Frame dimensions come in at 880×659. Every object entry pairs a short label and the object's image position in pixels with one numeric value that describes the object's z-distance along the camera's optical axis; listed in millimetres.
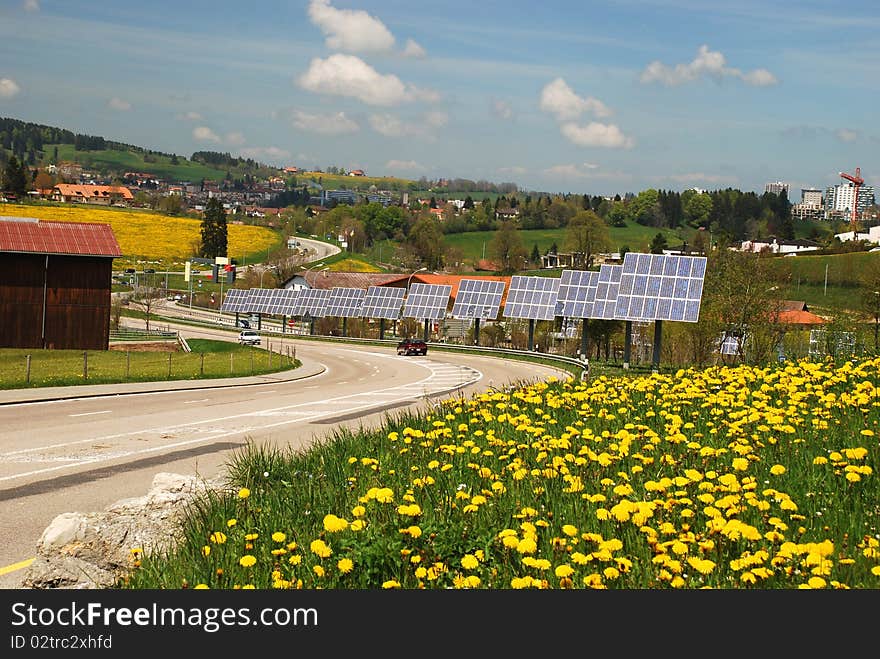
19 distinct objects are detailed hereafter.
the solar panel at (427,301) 85456
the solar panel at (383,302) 89562
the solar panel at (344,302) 93688
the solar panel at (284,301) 100338
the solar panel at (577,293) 60281
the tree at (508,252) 189000
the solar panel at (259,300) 104750
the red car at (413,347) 74375
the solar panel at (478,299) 81750
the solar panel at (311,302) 97312
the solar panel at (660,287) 52000
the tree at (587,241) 167625
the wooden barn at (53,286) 57656
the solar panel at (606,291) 56812
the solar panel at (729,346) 59406
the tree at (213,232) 179750
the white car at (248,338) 82875
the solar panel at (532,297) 74812
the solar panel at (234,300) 108812
